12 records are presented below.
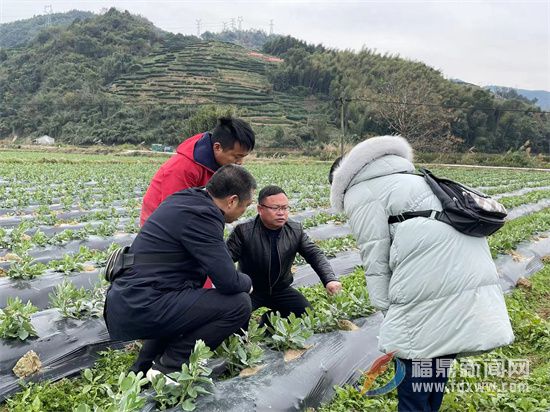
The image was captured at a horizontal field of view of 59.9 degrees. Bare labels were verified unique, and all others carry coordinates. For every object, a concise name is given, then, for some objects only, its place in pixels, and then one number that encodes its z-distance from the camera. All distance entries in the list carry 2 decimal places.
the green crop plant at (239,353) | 3.02
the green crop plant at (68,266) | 5.02
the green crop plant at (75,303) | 3.81
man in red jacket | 3.46
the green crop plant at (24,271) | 4.85
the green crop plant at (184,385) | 2.52
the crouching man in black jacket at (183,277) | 2.80
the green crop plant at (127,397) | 2.21
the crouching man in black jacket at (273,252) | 3.70
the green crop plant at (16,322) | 3.41
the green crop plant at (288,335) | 3.26
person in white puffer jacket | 2.26
